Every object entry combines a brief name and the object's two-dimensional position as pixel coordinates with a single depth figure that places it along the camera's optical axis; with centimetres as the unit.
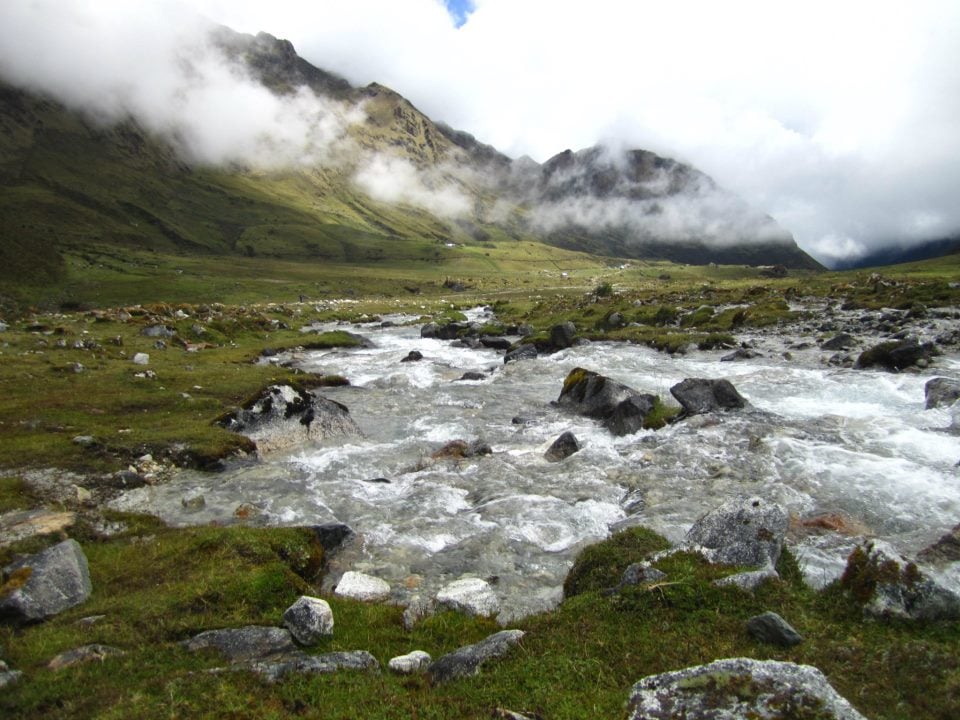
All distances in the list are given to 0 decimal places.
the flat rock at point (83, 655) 943
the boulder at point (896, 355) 3462
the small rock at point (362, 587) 1377
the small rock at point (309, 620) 1053
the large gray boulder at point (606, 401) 2867
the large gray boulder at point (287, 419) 2689
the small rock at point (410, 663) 971
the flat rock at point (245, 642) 998
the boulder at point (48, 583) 1129
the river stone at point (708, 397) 2908
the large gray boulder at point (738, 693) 691
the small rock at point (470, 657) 931
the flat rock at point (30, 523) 1510
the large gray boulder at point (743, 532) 1158
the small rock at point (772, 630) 895
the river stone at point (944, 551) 1109
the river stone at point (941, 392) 2641
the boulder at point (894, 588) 932
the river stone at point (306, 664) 923
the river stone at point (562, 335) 5562
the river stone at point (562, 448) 2467
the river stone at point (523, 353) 5118
